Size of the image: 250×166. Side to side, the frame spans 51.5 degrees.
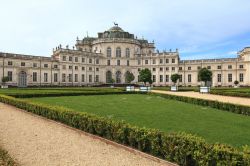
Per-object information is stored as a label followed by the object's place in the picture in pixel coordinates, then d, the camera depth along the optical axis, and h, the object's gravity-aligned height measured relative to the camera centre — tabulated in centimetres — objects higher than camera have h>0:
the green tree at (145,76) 6353 +156
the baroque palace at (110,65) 6831 +534
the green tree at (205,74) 5428 +162
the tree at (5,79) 5918 +87
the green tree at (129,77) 8212 +172
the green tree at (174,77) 6544 +133
